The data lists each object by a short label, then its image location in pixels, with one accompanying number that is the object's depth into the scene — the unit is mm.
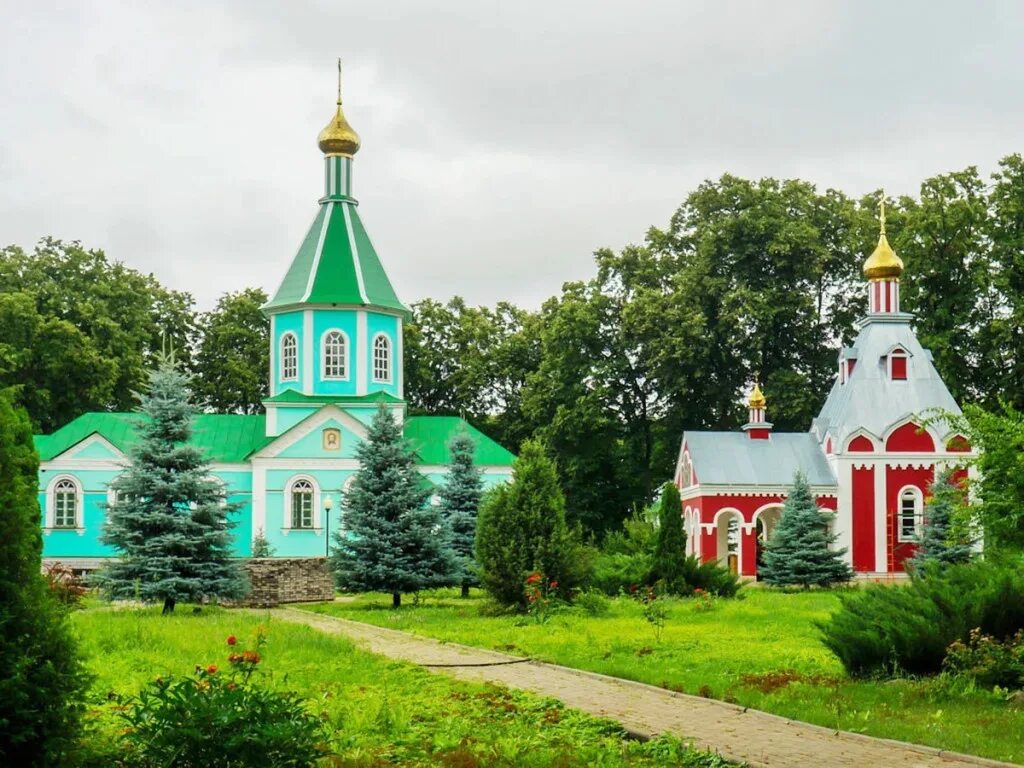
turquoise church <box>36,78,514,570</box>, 37344
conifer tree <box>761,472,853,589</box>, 29656
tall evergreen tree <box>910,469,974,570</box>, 28278
